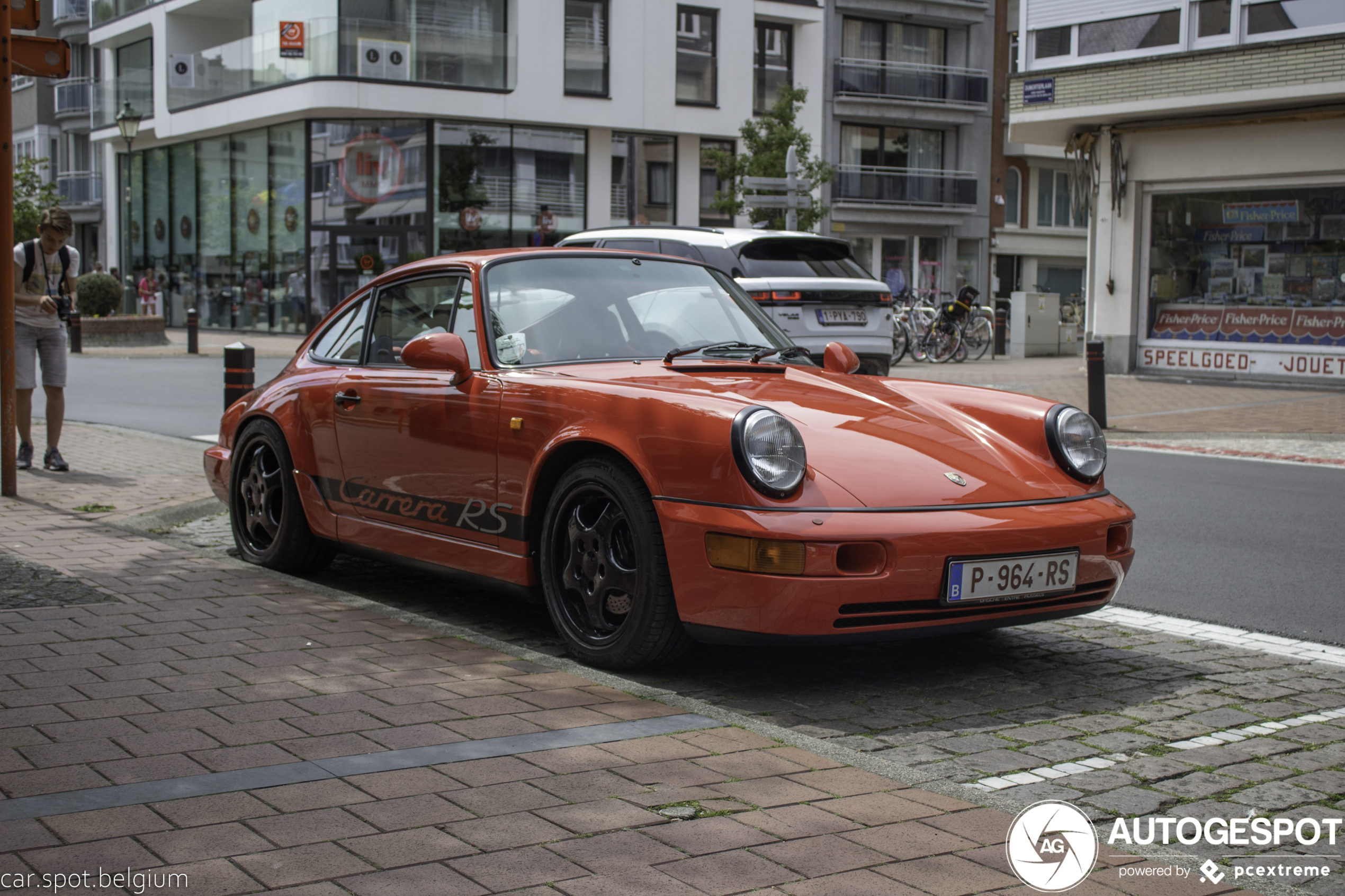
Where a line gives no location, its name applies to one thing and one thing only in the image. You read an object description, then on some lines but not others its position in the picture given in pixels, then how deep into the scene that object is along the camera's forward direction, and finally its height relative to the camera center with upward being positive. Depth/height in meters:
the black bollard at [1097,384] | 13.08 -0.47
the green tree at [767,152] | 32.97 +4.29
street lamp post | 31.62 +4.54
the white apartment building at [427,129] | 32.66 +4.99
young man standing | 9.32 +0.05
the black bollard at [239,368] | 9.10 -0.29
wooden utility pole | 7.84 +1.13
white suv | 13.54 +0.52
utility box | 28.48 +0.19
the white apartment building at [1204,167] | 19.38 +2.51
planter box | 27.38 -0.18
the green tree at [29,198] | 44.19 +4.06
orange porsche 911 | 4.12 -0.47
